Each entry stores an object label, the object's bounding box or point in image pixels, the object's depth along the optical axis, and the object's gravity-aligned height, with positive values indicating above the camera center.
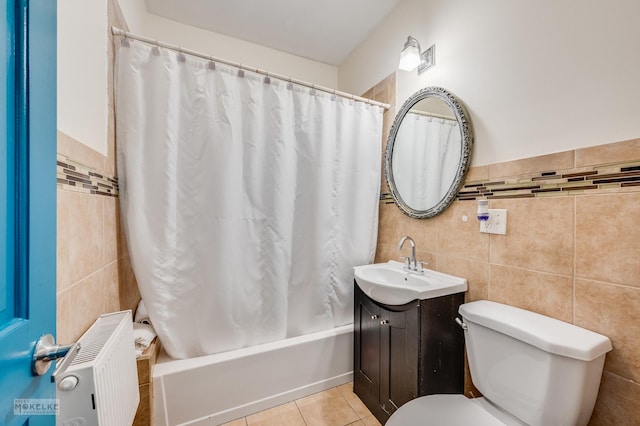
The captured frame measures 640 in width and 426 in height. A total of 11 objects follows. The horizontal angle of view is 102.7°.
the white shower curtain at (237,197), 1.29 +0.08
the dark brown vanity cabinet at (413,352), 1.17 -0.69
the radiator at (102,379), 0.67 -0.49
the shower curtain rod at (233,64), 1.22 +0.83
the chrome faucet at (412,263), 1.51 -0.31
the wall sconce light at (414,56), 1.51 +0.93
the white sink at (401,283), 1.19 -0.38
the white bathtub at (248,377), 1.31 -0.96
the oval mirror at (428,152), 1.36 +0.36
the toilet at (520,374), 0.79 -0.55
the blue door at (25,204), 0.42 +0.01
